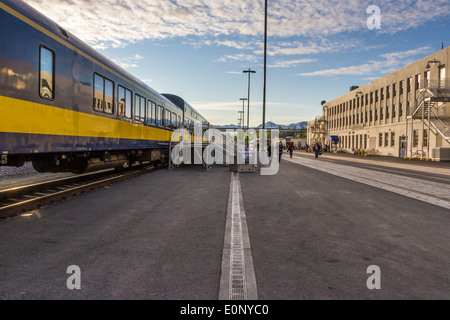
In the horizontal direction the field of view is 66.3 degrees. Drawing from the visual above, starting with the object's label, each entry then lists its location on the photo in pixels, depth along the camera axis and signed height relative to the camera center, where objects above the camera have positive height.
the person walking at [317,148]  36.41 +0.22
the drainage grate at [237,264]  3.22 -1.33
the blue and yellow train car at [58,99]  6.43 +1.17
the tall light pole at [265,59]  21.17 +5.55
